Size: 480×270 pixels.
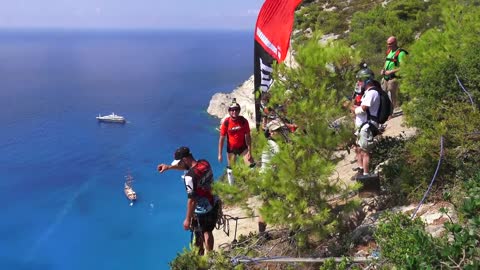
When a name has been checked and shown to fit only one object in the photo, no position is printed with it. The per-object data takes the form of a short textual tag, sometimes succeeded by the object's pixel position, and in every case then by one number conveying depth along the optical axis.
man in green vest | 8.84
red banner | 6.36
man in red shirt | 7.42
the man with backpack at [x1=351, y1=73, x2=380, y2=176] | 5.87
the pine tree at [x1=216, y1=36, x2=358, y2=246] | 4.59
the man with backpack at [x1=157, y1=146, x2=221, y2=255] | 5.68
